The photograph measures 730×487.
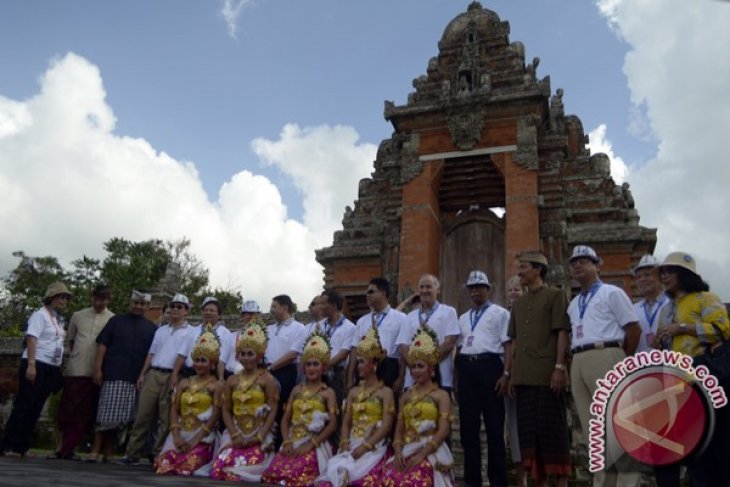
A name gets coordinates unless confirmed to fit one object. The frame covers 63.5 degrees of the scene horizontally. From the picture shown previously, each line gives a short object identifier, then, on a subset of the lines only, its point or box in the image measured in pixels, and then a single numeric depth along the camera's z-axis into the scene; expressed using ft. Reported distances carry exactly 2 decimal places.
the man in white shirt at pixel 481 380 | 17.48
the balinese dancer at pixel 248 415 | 18.79
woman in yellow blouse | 13.29
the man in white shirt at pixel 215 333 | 23.03
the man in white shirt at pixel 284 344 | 22.44
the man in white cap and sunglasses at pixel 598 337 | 15.58
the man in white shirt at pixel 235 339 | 23.90
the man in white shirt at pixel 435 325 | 19.40
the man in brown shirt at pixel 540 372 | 16.05
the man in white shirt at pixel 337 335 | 21.67
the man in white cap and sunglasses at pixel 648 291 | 18.01
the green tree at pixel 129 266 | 94.68
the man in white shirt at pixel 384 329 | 20.62
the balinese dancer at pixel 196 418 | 19.76
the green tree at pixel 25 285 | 109.91
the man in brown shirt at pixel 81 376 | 22.40
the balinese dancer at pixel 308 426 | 17.87
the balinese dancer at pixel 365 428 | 16.96
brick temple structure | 43.34
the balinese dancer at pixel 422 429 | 16.55
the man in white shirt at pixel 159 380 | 22.25
